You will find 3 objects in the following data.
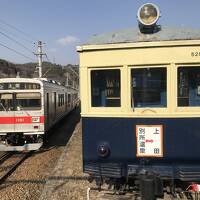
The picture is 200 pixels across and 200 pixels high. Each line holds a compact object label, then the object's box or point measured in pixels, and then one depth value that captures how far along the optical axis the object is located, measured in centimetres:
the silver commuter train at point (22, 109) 791
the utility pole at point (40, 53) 1953
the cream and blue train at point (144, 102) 366
